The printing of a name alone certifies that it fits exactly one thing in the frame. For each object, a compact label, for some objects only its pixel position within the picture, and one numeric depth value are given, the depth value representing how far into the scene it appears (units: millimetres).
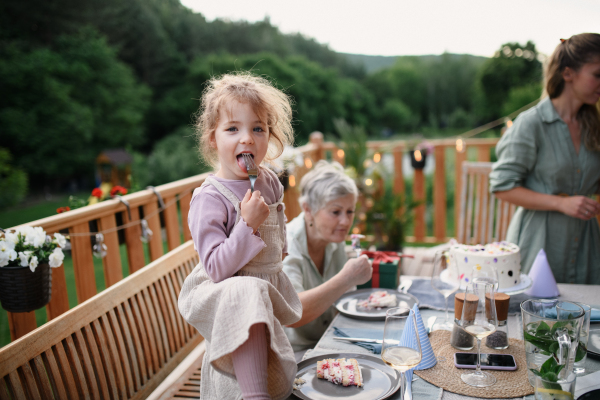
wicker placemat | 1049
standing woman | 2002
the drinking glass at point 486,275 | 1293
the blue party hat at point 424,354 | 1052
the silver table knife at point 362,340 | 1363
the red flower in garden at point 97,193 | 2197
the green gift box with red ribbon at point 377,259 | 1857
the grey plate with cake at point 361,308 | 1550
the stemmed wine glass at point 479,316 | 1100
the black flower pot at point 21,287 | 1546
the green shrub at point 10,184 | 8008
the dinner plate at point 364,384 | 1069
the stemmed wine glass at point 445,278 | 1465
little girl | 900
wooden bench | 1134
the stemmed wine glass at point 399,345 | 938
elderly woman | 1812
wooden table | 1071
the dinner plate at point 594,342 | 1201
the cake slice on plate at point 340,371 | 1121
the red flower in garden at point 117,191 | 2258
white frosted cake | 1620
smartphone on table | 1158
